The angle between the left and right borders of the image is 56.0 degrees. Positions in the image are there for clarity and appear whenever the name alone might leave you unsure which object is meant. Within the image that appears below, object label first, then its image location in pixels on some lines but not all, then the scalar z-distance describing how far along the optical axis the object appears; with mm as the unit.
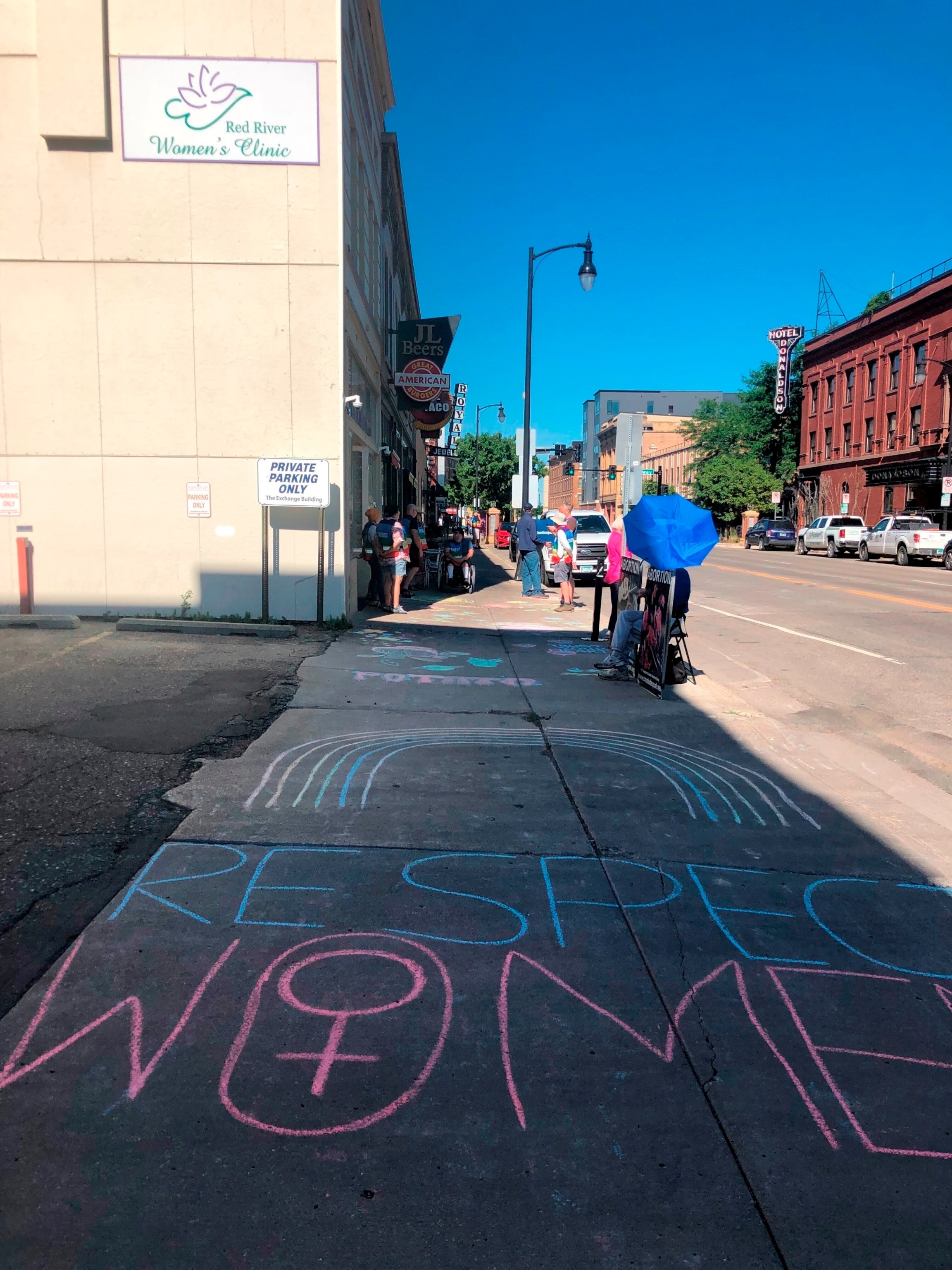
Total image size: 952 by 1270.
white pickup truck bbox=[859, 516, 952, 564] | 30641
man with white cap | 16891
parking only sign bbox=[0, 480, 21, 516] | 12000
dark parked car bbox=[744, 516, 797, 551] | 47750
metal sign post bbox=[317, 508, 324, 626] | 12070
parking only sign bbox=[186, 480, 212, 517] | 12109
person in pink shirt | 10797
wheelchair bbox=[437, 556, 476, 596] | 19812
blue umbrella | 8453
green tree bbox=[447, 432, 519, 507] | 79875
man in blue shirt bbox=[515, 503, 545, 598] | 19000
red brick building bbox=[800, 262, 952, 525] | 42656
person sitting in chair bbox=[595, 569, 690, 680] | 9352
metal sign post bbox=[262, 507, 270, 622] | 11961
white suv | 20969
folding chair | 9117
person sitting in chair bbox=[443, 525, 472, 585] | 19188
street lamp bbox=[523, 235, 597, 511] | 23875
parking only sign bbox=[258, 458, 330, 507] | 11773
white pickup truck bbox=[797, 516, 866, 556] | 37438
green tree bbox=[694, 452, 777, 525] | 63250
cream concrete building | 11508
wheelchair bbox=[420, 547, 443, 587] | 19922
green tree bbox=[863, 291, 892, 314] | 58150
